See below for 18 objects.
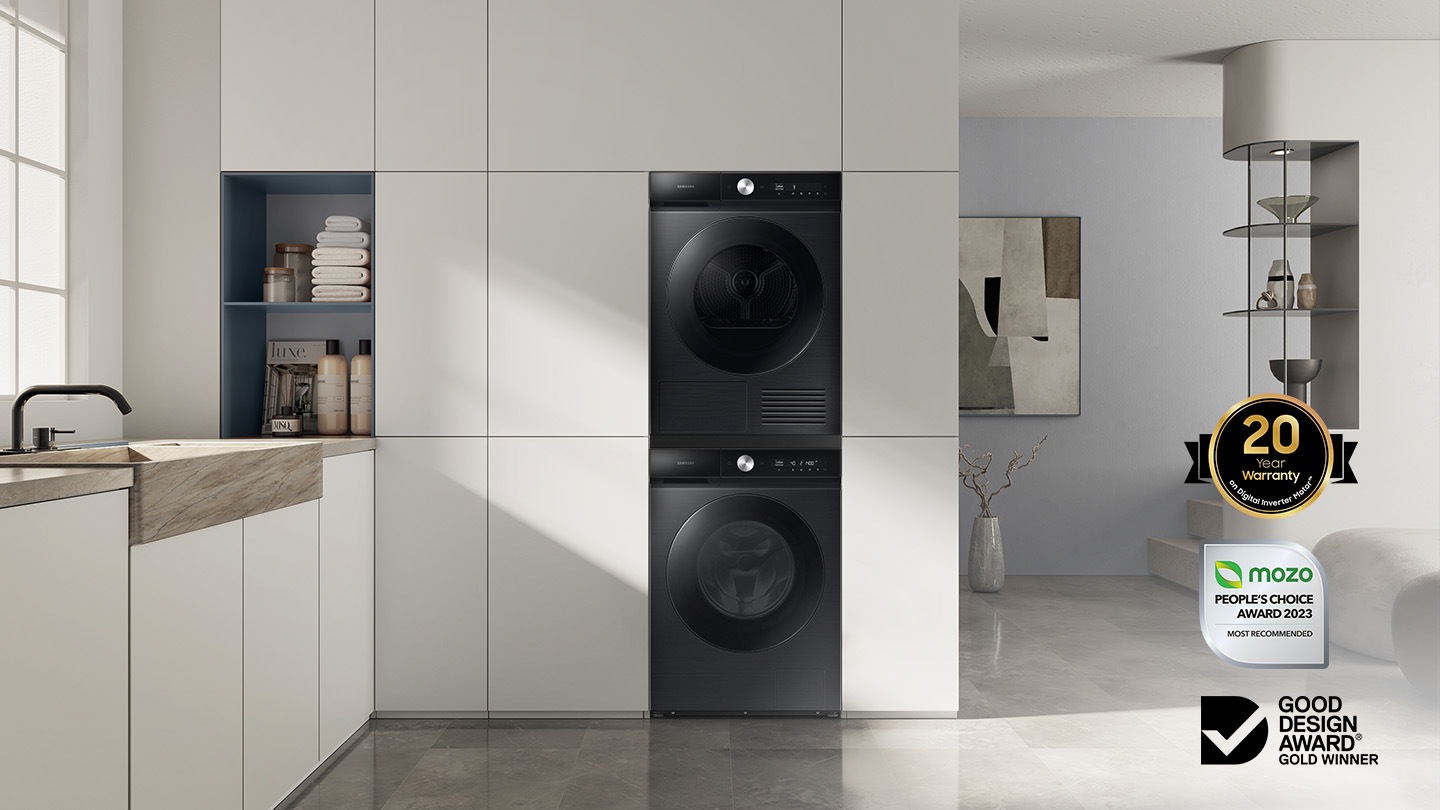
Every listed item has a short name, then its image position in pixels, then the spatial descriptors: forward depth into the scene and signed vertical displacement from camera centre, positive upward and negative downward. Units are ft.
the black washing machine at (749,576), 9.99 -1.77
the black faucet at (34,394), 6.97 +0.01
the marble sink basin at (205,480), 5.87 -0.54
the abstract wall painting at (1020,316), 18.43 +1.63
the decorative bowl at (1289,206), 15.15 +3.08
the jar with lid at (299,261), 10.52 +1.50
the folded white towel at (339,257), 10.16 +1.49
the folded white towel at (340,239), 10.32 +1.70
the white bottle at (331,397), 10.30 +0.04
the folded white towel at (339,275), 10.16 +1.30
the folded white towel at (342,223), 10.34 +1.87
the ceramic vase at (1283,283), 15.16 +1.87
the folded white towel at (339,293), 10.16 +1.11
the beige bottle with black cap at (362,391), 10.32 +0.10
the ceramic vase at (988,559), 17.02 -2.72
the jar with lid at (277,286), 10.21 +1.19
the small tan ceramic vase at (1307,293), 15.09 +1.70
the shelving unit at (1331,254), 14.83 +2.31
